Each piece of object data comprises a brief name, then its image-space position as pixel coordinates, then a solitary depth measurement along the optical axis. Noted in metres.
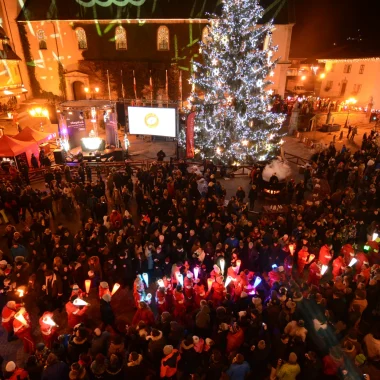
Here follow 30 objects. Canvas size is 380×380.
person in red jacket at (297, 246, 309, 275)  9.59
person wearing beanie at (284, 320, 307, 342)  6.52
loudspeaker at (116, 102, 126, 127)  28.48
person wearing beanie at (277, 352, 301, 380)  5.75
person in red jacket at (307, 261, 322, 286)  9.24
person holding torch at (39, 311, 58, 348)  6.93
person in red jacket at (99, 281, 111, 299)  7.70
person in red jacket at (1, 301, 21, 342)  7.03
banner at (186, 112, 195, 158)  19.02
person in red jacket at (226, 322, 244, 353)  6.54
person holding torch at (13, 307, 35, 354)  6.99
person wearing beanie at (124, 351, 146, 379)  5.68
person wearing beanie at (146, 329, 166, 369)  6.27
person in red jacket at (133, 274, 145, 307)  8.07
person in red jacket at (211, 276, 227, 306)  8.07
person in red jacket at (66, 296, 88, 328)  7.33
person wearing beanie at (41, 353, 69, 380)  5.54
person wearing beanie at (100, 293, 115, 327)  7.33
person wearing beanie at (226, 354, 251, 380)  5.77
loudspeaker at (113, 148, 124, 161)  21.27
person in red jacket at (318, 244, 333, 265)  9.47
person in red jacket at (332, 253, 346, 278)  9.11
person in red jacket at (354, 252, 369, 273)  9.01
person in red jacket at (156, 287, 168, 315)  7.83
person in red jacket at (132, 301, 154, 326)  7.11
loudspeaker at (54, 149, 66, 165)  19.88
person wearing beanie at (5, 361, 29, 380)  5.53
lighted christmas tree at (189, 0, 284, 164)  16.84
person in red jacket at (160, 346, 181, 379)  5.94
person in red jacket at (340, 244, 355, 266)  9.63
